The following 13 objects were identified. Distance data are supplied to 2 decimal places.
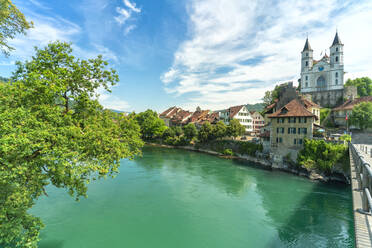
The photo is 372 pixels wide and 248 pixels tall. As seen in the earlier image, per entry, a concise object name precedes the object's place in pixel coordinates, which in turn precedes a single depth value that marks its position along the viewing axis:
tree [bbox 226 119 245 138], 42.97
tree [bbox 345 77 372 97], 52.88
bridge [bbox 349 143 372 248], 4.52
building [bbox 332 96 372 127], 39.12
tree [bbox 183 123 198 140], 52.44
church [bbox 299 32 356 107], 51.31
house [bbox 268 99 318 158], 29.19
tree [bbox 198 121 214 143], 46.84
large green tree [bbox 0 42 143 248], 6.12
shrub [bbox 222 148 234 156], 42.31
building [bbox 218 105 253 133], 53.31
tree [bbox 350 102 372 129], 32.12
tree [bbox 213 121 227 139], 44.28
